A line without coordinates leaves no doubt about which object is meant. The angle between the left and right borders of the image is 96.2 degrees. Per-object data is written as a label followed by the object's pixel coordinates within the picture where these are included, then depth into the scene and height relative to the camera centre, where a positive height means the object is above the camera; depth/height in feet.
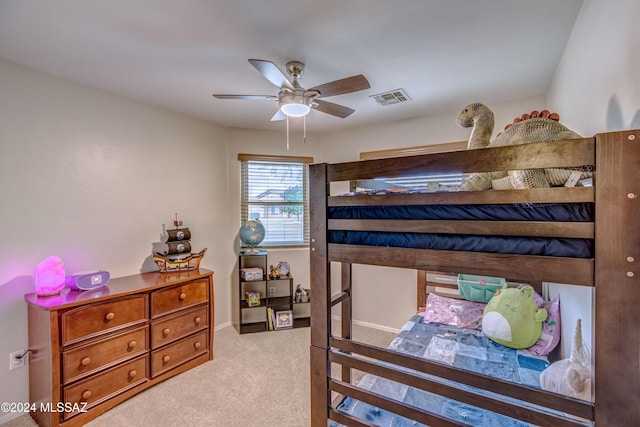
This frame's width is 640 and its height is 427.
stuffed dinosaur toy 3.29 +0.87
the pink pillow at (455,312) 8.34 -3.14
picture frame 11.63 -4.48
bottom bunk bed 4.85 -3.38
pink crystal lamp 6.70 -1.56
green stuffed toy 6.81 -2.71
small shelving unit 11.52 -3.74
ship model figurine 9.18 -1.46
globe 11.62 -0.94
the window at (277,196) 12.41 +0.60
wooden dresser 6.15 -3.25
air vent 8.58 +3.47
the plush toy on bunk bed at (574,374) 4.46 -2.71
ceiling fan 5.71 +2.60
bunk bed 2.62 -0.55
